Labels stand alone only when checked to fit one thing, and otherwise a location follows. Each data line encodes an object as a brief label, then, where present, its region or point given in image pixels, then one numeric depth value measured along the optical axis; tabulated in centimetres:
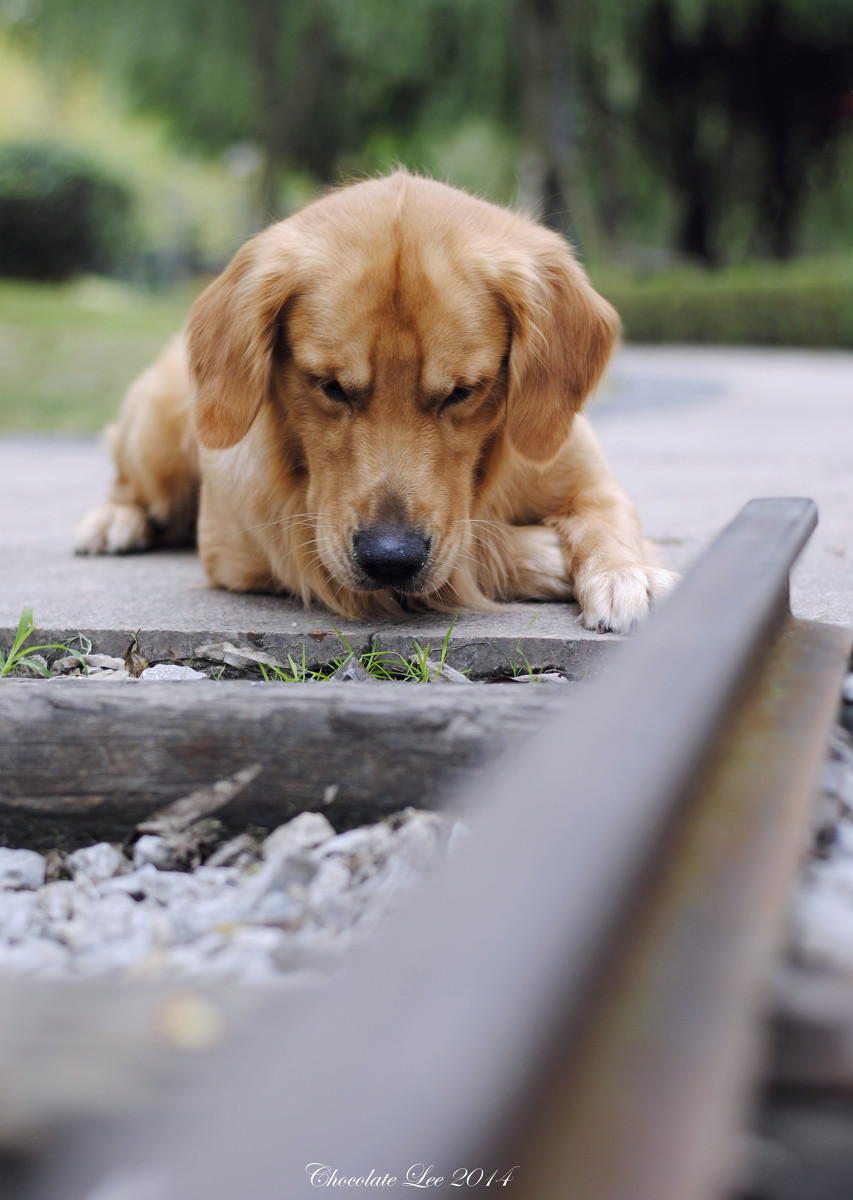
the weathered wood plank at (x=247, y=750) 166
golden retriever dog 253
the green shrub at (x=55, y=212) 1449
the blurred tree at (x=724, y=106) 2225
